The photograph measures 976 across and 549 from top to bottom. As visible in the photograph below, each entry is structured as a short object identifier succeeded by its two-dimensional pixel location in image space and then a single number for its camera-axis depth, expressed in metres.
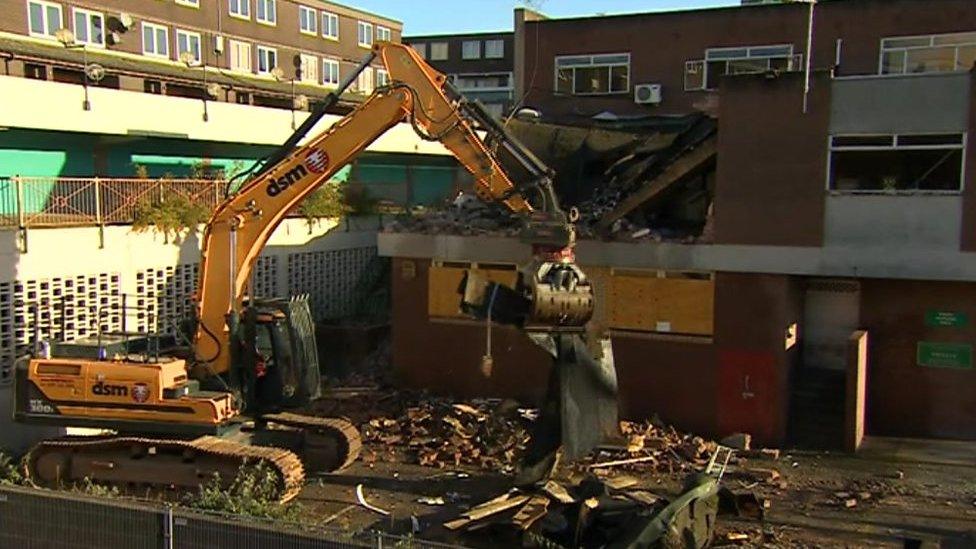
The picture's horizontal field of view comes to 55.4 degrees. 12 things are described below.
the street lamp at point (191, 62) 30.93
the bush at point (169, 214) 19.56
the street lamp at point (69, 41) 26.89
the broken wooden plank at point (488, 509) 12.54
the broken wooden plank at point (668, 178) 18.73
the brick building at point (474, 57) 73.12
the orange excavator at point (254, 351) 13.48
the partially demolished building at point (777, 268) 17.00
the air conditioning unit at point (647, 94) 27.25
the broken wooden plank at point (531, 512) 12.28
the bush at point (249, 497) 12.11
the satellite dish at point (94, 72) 25.13
